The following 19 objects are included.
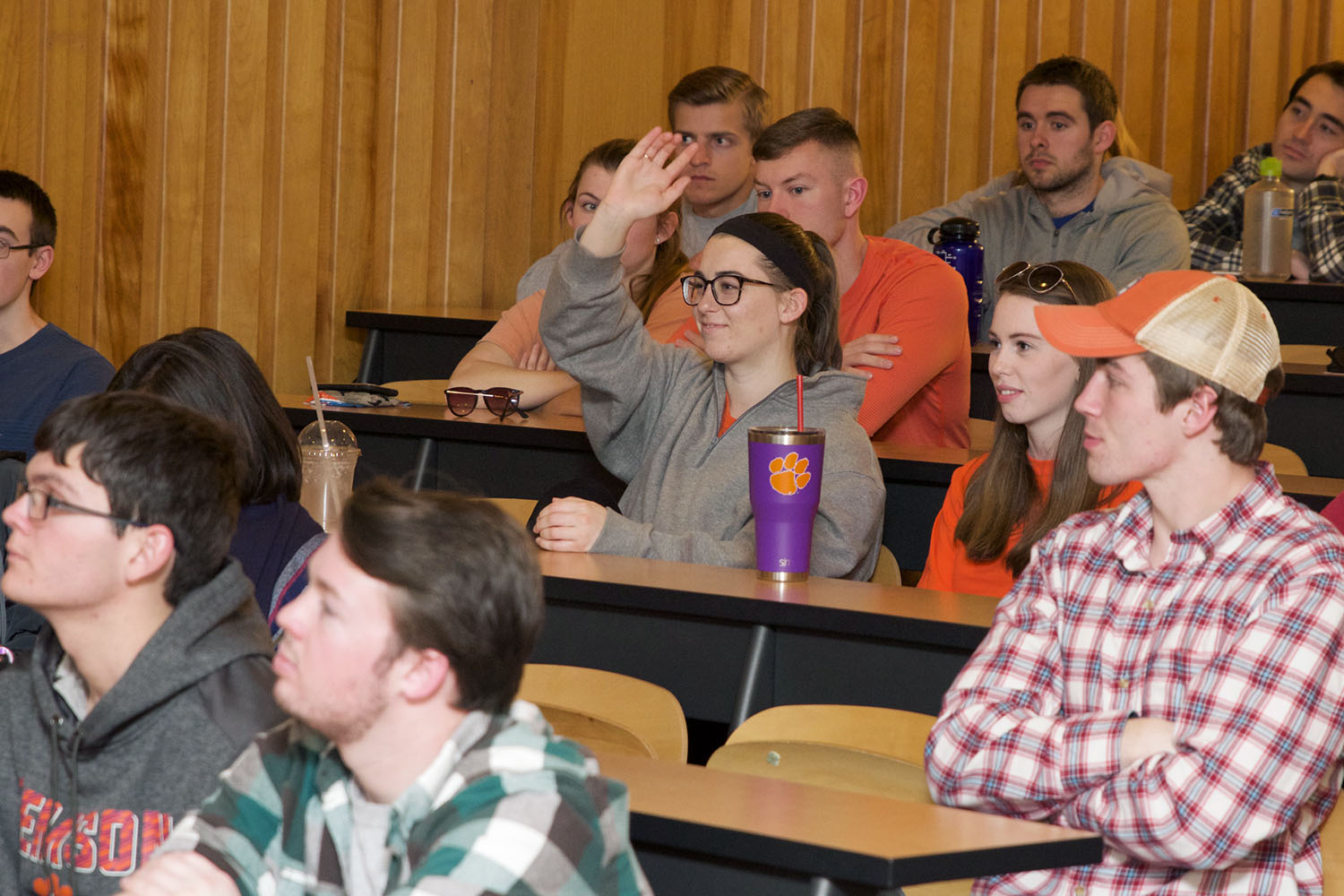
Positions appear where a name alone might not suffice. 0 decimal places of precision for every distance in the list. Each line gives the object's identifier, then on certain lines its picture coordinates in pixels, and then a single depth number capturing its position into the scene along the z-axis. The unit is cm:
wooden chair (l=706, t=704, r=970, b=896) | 347
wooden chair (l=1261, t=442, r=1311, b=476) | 617
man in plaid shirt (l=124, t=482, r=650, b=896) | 235
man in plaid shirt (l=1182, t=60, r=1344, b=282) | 1048
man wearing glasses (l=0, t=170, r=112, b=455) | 652
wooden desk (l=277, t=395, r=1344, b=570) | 680
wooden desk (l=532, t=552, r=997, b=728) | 432
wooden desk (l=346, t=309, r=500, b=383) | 903
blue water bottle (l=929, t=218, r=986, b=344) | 835
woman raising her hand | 529
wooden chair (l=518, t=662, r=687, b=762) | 381
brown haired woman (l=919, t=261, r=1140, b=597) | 497
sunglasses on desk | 698
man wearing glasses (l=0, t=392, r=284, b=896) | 302
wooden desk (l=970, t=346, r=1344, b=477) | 699
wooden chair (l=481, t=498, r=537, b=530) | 606
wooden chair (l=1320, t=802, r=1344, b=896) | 341
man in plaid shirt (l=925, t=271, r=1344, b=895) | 311
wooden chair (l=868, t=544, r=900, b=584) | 576
